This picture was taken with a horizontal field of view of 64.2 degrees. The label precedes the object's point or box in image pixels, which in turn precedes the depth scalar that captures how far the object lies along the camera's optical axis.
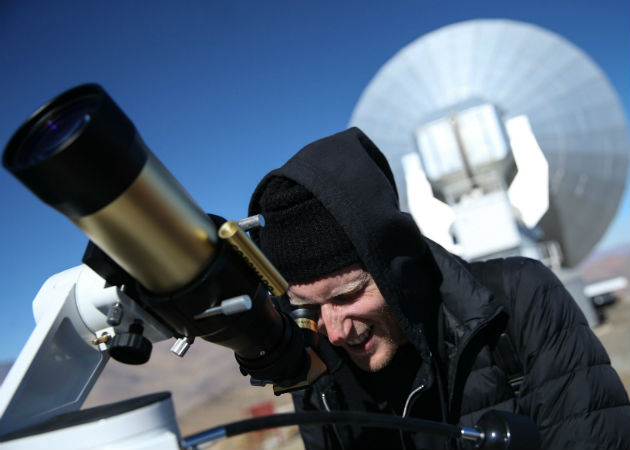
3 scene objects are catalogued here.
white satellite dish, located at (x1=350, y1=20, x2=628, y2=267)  9.00
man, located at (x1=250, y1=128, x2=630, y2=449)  1.61
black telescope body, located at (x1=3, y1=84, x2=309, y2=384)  0.65
